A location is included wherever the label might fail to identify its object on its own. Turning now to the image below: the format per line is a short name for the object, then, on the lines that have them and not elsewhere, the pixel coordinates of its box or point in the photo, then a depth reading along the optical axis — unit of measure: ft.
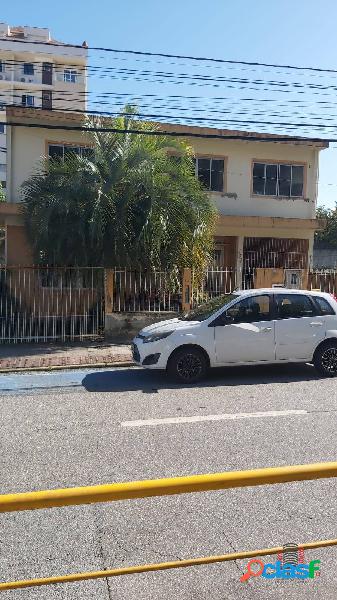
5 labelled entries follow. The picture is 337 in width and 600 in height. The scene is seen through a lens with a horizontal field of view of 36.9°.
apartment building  180.75
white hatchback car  26.32
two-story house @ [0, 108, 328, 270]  51.34
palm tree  37.70
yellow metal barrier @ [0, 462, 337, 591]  5.84
